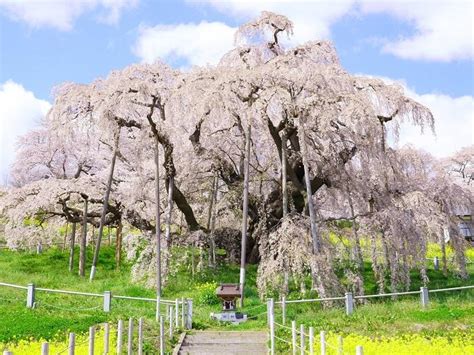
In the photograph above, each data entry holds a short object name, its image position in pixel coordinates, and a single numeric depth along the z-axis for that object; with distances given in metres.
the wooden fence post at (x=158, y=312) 20.52
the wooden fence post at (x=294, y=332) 14.41
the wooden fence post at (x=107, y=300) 21.22
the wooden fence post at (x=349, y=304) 20.58
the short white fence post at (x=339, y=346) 11.53
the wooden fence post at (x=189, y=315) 20.30
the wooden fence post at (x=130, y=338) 13.60
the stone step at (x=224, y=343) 17.22
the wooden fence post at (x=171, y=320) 18.42
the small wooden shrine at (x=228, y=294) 20.81
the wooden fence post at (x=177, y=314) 19.58
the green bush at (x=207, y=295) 24.62
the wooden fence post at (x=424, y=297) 21.20
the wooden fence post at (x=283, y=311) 20.08
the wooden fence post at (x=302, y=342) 13.10
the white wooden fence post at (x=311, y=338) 12.46
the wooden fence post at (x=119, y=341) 13.84
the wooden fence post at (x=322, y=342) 11.03
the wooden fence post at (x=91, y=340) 12.02
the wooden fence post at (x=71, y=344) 10.43
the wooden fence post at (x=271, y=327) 16.09
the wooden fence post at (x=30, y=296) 21.47
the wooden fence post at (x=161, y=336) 16.02
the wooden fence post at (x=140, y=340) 14.48
